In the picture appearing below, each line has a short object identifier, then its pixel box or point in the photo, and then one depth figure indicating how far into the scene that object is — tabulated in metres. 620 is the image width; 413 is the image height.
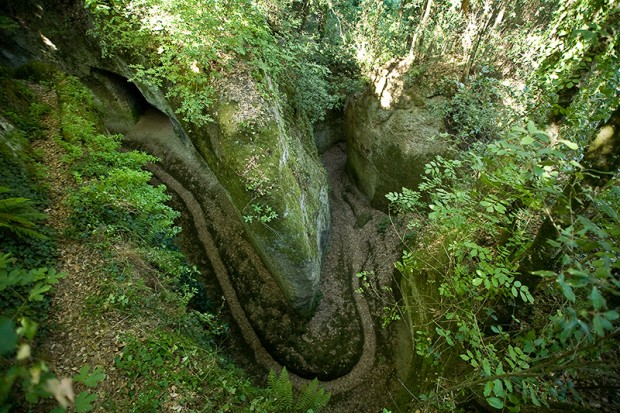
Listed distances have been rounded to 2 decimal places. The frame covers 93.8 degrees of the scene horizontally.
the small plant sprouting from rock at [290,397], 5.55
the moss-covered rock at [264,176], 7.55
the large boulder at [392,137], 11.58
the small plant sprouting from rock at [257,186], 7.52
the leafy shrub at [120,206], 6.33
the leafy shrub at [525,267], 1.98
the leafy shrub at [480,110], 8.45
